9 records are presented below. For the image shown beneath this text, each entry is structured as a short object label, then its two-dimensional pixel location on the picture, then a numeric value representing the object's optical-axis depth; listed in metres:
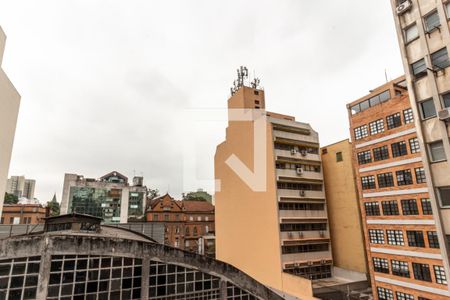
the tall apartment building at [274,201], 31.27
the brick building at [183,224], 54.31
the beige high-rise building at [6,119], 16.47
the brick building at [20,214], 56.03
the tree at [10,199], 73.74
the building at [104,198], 54.38
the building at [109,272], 13.66
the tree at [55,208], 75.41
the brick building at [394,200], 21.09
